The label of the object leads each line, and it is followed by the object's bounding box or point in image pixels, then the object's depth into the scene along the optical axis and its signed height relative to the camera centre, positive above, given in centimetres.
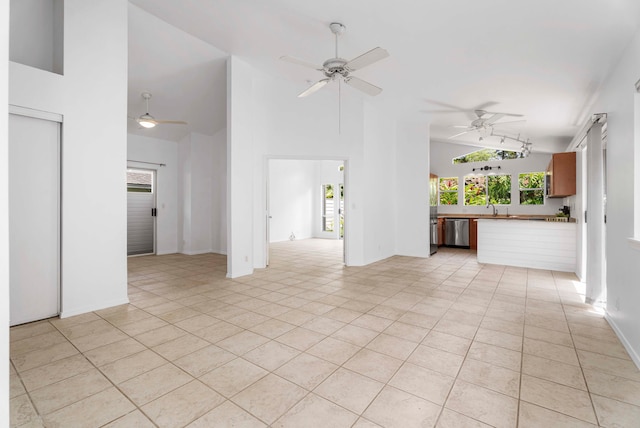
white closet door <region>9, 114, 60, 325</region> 283 -5
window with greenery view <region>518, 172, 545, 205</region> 832 +72
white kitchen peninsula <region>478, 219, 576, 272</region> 534 -60
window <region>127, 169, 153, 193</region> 705 +80
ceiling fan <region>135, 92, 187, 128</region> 519 +164
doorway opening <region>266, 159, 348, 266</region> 1005 +42
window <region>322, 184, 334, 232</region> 1116 +18
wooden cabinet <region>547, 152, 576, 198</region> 522 +71
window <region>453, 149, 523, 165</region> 879 +176
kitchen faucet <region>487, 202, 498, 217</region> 870 +12
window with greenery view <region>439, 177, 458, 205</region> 952 +74
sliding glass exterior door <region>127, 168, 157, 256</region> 704 +5
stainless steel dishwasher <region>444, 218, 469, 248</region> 852 -57
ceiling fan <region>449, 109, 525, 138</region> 536 +172
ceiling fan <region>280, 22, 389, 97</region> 300 +165
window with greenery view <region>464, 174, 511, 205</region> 877 +72
